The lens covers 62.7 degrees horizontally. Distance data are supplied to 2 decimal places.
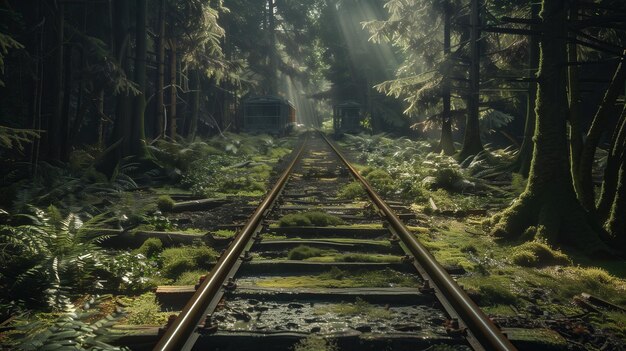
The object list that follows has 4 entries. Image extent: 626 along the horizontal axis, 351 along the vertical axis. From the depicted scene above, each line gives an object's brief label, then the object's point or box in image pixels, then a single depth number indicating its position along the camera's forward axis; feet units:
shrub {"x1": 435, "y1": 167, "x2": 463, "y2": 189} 37.88
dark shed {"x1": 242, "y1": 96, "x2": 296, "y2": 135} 120.04
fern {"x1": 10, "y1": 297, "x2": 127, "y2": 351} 9.59
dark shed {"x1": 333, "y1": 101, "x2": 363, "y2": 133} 131.95
